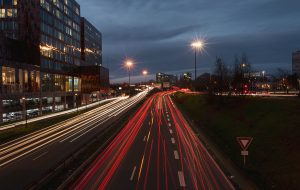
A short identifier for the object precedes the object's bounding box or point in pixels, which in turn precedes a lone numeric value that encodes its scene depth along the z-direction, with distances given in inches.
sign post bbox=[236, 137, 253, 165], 852.6
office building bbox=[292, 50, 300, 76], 7234.3
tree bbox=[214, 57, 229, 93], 2459.4
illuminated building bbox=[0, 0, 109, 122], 2785.4
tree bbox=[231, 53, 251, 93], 2190.2
